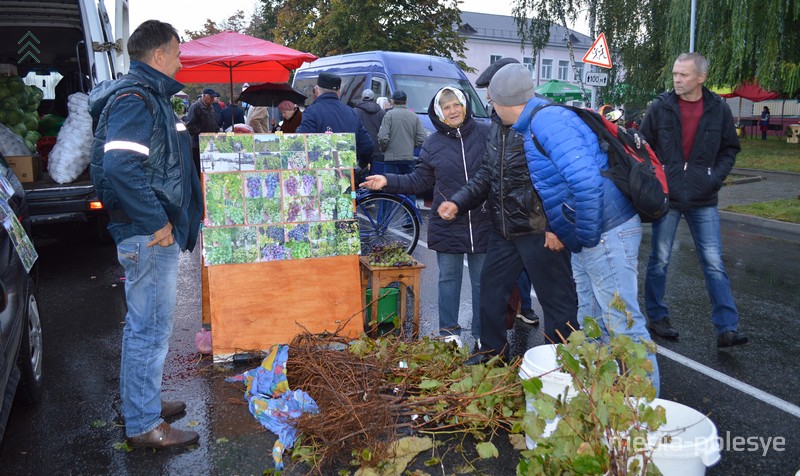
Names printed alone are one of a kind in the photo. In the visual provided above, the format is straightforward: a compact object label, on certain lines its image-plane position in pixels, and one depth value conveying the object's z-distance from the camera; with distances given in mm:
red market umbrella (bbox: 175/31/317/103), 10789
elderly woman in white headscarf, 5023
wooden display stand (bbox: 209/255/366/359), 4938
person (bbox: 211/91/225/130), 16688
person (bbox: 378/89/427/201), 10828
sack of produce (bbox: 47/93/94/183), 7840
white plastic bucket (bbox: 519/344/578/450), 3389
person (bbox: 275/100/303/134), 11266
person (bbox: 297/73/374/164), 7539
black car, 3488
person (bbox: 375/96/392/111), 12477
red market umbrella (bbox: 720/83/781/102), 33281
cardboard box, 7836
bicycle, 8492
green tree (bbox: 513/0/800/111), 11961
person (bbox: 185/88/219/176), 14414
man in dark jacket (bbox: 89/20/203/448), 3432
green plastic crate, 5602
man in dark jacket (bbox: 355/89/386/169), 11328
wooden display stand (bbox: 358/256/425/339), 5466
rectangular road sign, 14239
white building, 58219
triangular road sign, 13844
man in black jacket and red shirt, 5359
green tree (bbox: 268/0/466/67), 26781
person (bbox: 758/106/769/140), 32031
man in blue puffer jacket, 3639
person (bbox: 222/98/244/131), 16219
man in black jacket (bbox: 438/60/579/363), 4254
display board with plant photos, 4918
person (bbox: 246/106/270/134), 14141
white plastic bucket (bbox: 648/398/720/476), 2697
